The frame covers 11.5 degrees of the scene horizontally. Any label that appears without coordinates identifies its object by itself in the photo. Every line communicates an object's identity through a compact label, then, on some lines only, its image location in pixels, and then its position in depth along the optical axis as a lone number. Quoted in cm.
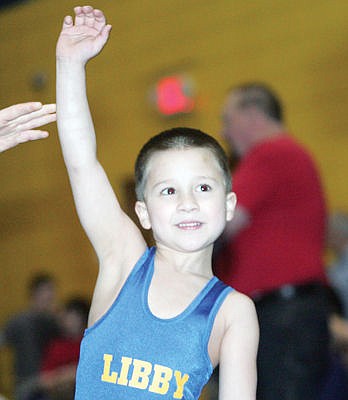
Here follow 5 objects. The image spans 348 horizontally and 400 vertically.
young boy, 397
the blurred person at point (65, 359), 1150
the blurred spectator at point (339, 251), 939
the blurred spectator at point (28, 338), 1282
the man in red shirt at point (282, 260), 617
